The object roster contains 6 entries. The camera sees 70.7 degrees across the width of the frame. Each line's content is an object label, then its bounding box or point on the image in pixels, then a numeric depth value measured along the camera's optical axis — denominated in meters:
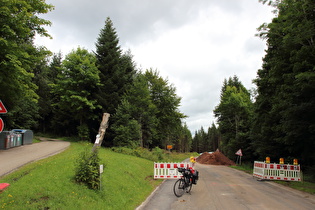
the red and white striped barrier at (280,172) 15.11
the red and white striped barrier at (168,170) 14.22
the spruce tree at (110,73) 31.38
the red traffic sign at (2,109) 6.00
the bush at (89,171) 7.82
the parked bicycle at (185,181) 9.71
